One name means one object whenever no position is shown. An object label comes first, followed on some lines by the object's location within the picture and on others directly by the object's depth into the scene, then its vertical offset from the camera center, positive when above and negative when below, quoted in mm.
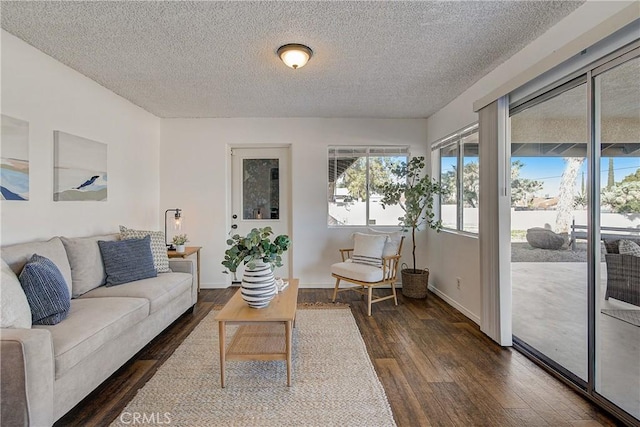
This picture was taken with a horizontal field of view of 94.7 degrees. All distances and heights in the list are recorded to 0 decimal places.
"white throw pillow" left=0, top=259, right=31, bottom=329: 1545 -502
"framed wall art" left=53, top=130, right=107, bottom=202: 2623 +426
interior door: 4590 +350
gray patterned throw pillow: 3102 -369
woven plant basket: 3852 -943
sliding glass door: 1722 -117
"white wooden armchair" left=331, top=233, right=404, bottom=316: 3432 -701
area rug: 1706 -1181
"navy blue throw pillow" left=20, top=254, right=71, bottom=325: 1777 -505
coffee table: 1979 -944
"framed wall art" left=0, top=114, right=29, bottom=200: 2150 +403
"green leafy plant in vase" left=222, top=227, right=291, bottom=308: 2156 -371
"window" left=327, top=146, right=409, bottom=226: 4484 +418
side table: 3578 -505
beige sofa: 1384 -741
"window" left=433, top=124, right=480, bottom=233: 3291 +413
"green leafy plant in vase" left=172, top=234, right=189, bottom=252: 3703 -387
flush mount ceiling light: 2324 +1276
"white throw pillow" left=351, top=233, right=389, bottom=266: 3723 -465
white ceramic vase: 2154 -546
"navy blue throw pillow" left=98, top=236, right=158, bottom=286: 2674 -454
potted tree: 3811 +115
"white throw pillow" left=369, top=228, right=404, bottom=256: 3799 -391
